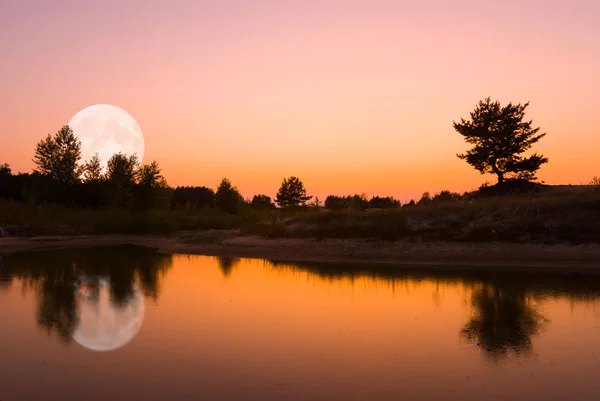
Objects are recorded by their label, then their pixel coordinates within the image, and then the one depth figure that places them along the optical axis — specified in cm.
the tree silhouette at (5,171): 9144
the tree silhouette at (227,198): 11730
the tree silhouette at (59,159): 9262
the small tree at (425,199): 5283
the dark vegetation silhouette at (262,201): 16395
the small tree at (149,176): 9281
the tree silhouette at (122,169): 9088
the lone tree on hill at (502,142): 5872
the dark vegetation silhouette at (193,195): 17085
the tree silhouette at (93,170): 9538
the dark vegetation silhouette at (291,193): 13925
